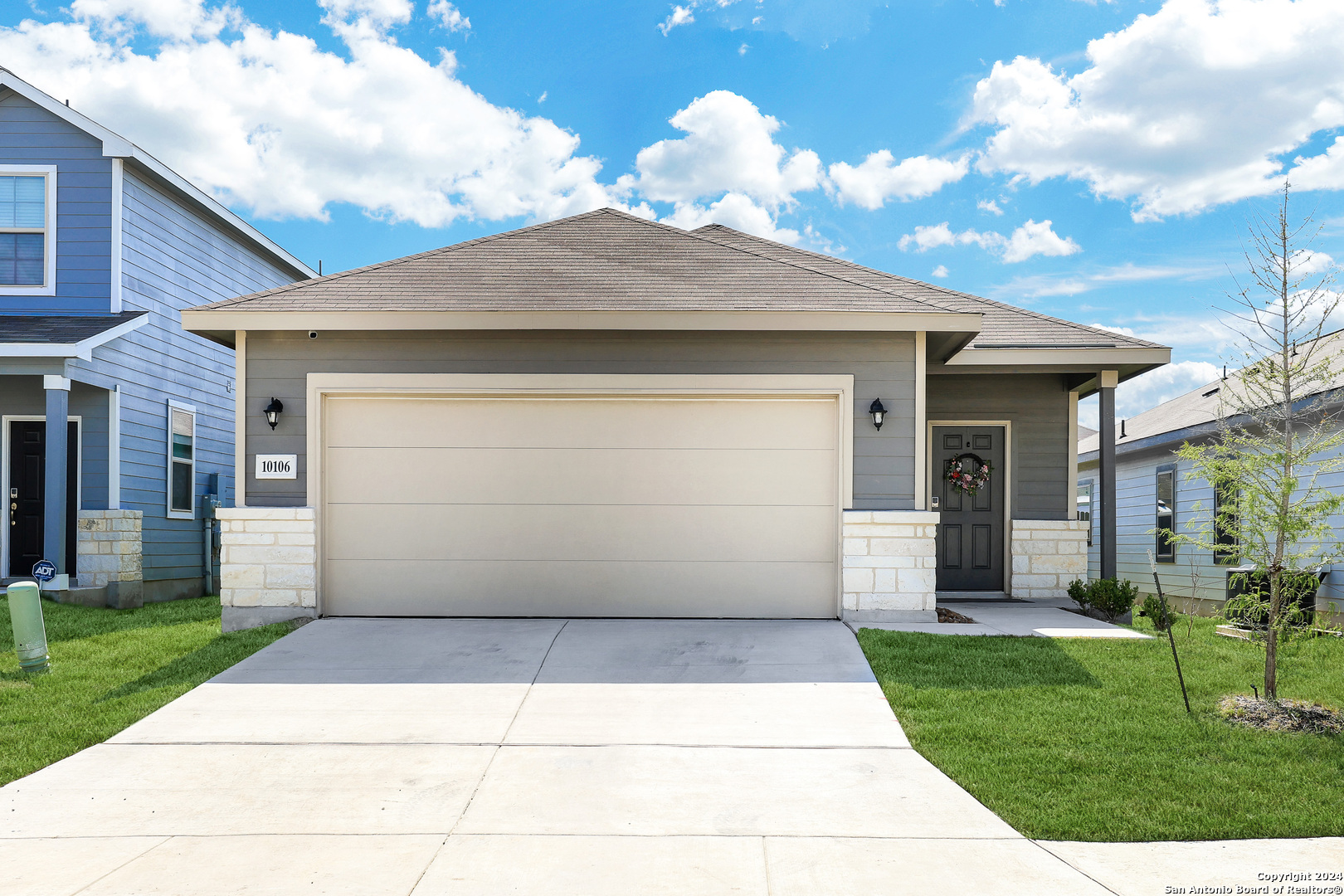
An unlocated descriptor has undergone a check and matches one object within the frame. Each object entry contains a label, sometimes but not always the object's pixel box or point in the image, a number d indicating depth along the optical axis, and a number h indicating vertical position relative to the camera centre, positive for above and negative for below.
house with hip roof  7.99 +0.10
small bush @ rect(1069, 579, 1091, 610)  9.38 -1.37
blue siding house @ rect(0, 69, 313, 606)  10.84 +1.51
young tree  5.48 -0.07
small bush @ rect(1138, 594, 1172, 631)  8.45 -1.44
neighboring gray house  12.29 -0.39
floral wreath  10.51 -0.12
